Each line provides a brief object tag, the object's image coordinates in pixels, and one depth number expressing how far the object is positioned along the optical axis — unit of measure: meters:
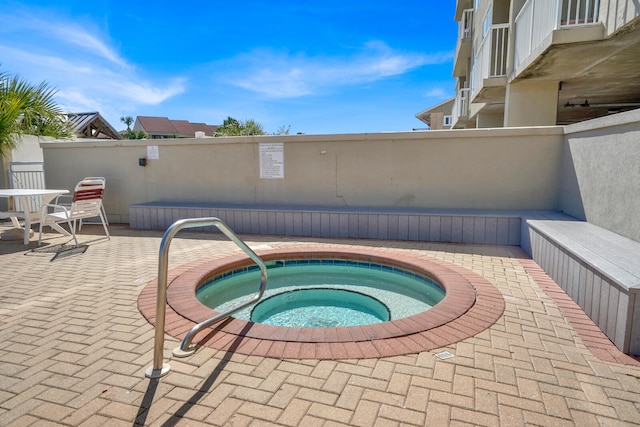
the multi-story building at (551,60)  6.09
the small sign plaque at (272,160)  7.93
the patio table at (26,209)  6.35
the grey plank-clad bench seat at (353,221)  6.26
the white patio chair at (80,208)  6.37
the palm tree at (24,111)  8.14
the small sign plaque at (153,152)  8.76
